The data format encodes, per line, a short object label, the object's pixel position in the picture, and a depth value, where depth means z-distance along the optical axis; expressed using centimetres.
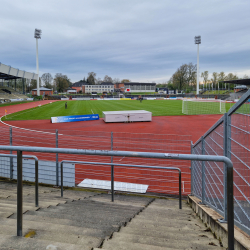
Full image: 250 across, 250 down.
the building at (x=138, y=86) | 15675
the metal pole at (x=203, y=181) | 476
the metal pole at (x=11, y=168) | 811
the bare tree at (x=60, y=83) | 13938
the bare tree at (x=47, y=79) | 14388
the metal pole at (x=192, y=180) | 642
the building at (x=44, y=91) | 10948
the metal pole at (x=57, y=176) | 786
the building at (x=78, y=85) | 16718
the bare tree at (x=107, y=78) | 18988
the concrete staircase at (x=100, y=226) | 257
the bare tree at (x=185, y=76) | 11381
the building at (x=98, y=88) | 16562
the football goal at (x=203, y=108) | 3653
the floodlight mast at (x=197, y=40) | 9619
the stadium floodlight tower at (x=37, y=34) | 9212
